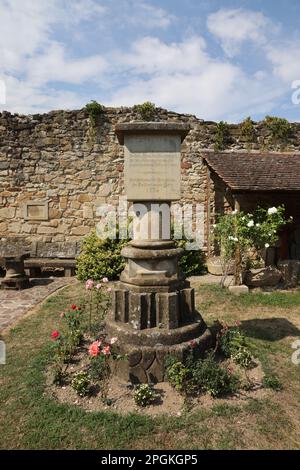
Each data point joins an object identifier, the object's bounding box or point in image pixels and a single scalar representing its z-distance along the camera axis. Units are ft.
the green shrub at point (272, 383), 10.85
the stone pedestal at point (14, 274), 24.36
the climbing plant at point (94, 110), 28.81
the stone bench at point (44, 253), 28.14
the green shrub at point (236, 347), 12.02
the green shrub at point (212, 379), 10.27
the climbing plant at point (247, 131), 30.50
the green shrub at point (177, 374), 10.31
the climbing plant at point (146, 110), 28.91
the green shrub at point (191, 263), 27.78
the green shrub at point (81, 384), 10.31
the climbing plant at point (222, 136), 30.27
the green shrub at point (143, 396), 9.83
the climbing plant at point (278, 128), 30.53
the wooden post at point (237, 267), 23.77
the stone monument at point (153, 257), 11.80
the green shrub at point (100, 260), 25.62
